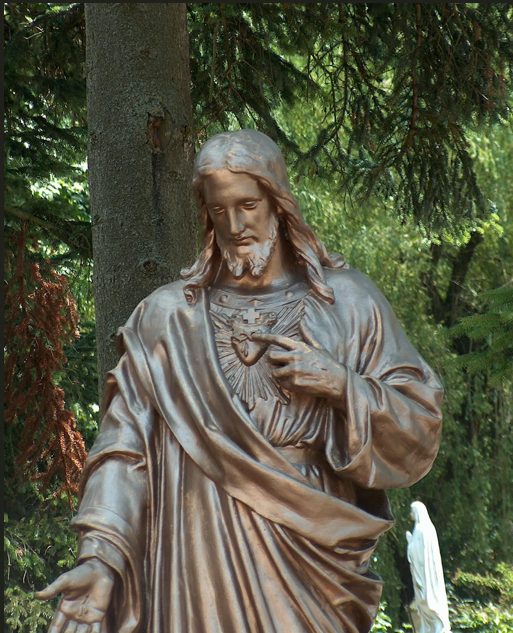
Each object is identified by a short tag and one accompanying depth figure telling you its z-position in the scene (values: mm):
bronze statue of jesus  6947
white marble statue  24957
